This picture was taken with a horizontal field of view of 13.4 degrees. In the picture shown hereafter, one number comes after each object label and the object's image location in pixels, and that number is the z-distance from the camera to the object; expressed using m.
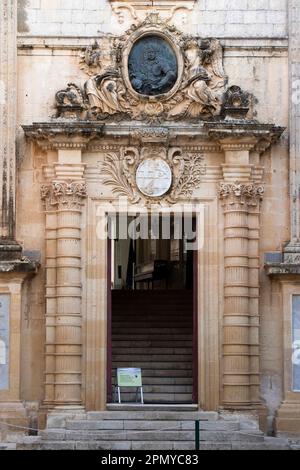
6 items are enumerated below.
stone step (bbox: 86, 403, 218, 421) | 20.38
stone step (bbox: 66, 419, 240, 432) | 20.08
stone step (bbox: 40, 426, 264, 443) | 19.77
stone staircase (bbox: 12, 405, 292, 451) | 19.55
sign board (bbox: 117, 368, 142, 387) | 21.21
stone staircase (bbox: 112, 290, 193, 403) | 22.30
